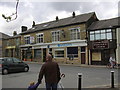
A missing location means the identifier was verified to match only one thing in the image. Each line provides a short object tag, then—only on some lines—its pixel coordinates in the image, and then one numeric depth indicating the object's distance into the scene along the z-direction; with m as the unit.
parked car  8.52
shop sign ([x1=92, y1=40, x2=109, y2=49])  14.74
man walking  3.16
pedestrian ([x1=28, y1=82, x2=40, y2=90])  2.87
